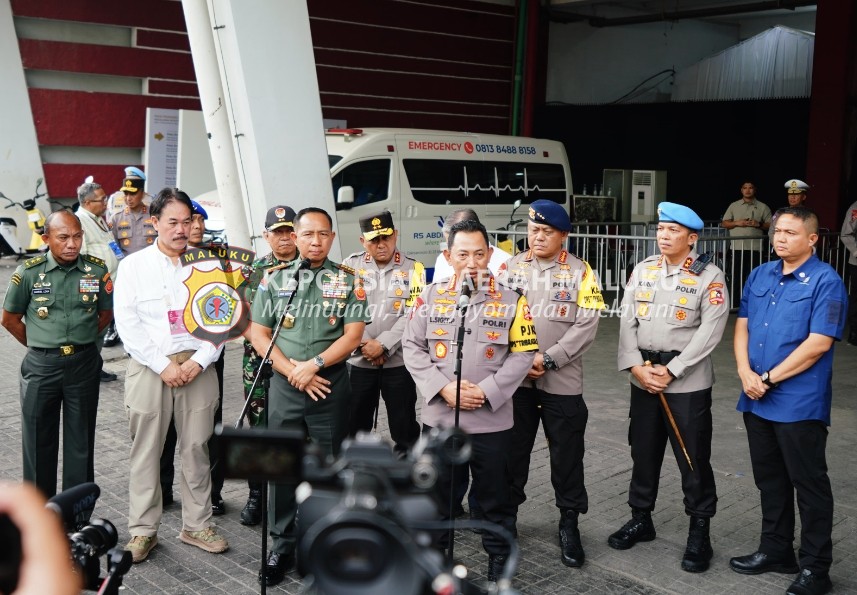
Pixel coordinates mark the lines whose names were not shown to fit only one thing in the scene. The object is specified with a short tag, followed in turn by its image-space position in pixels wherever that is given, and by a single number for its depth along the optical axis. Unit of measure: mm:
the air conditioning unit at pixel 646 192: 17516
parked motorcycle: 15352
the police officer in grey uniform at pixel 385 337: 5840
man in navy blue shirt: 4641
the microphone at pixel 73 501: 2518
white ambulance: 13305
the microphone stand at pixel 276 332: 3895
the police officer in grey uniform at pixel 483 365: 4660
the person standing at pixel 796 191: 11648
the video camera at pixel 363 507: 1850
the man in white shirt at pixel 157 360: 4938
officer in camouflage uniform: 5473
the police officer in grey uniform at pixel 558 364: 5121
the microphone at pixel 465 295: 4258
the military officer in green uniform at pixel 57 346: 5215
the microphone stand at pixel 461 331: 4172
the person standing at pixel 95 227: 8633
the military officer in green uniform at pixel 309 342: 4840
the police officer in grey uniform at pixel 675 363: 4988
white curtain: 19250
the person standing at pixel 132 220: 9102
